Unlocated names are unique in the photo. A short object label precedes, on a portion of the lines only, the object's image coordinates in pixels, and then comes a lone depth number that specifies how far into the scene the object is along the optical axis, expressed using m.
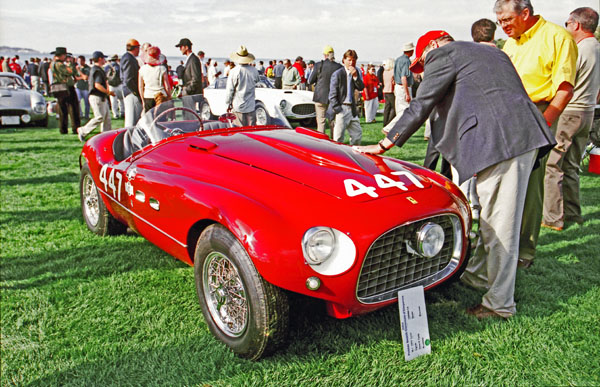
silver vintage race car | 12.10
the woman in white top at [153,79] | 8.11
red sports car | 2.38
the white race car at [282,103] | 11.93
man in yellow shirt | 3.47
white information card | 2.57
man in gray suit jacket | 2.82
